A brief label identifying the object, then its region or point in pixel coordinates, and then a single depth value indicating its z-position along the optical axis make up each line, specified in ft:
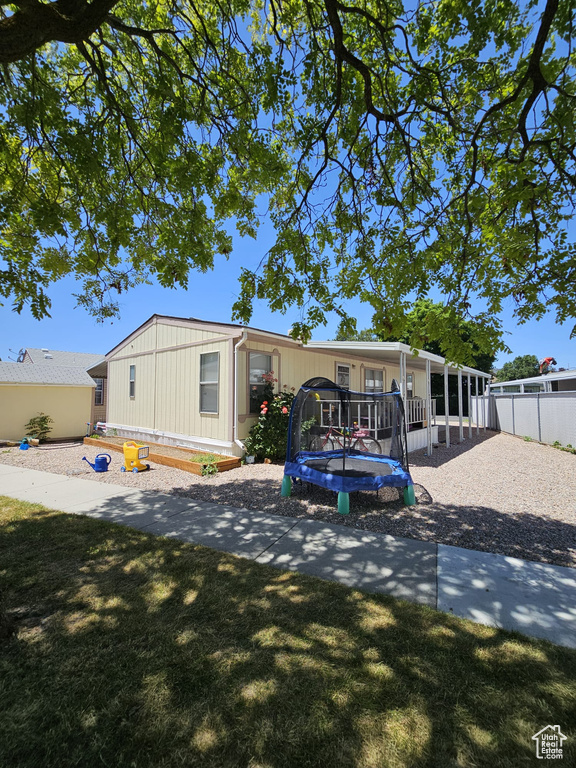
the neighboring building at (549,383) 53.15
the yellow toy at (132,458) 26.20
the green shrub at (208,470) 24.99
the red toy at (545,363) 82.68
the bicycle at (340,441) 29.30
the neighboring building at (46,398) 42.93
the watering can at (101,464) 25.55
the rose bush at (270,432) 28.58
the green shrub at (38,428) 43.37
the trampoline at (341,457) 17.34
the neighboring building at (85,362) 54.34
